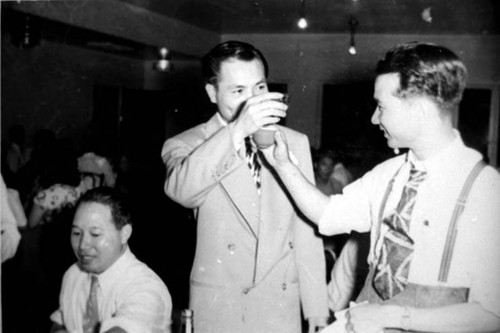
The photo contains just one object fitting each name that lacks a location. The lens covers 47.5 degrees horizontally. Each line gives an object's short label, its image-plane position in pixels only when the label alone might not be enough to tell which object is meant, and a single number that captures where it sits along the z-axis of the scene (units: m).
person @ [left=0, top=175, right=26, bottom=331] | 2.35
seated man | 1.74
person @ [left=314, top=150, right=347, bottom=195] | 3.04
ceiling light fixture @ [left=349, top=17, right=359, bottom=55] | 4.29
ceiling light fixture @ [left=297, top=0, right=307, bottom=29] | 3.44
